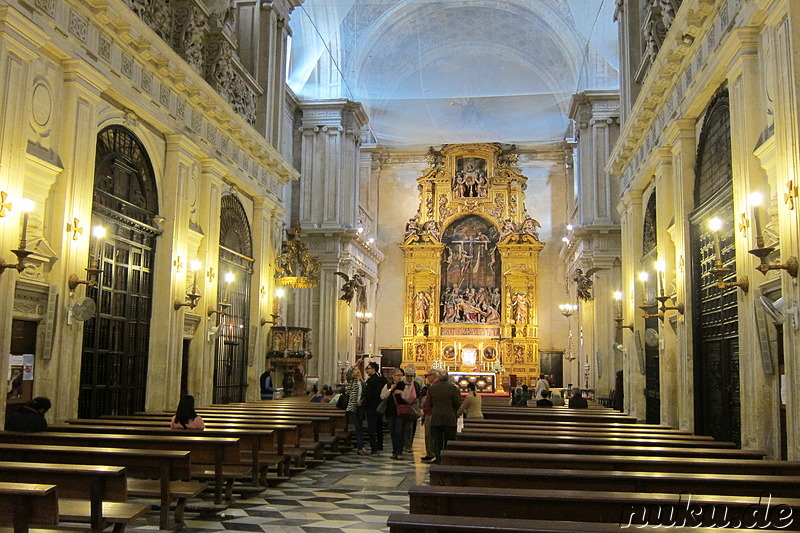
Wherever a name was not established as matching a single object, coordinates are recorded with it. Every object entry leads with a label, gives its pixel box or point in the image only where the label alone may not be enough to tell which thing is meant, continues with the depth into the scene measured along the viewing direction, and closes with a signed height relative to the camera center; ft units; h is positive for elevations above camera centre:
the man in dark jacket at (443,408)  37.63 -2.34
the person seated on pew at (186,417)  28.73 -2.29
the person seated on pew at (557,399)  67.05 -3.19
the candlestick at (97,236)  35.58 +5.92
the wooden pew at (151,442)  23.67 -2.74
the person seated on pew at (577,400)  52.80 -2.56
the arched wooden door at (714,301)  32.17 +3.04
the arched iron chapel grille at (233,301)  54.39 +4.50
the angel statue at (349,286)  85.30 +8.63
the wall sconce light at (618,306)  61.36 +5.28
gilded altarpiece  108.88 +14.61
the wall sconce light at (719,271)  26.84 +3.46
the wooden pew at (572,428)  32.40 -3.00
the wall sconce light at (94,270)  33.32 +4.02
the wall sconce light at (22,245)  27.84 +4.19
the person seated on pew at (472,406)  41.83 -2.45
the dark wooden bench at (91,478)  17.30 -2.93
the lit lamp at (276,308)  63.82 +4.68
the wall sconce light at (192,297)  44.90 +3.76
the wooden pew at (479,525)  12.37 -2.80
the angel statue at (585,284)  76.84 +8.39
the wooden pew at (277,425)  32.07 -2.94
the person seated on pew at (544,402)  54.08 -2.83
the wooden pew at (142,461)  20.83 -3.02
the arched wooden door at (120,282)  37.58 +4.13
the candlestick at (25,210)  28.27 +5.61
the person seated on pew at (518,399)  62.25 -3.03
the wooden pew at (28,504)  14.71 -3.01
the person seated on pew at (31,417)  25.67 -2.15
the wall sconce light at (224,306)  50.40 +3.78
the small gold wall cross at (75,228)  33.35 +5.81
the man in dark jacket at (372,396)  42.60 -2.02
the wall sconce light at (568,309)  90.87 +6.84
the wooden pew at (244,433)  27.65 -2.87
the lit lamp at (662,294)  37.95 +4.02
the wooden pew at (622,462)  20.29 -2.78
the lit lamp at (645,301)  44.13 +4.21
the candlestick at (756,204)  25.44 +5.67
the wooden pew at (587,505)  14.73 -2.91
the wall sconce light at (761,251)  23.24 +3.77
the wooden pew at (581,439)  27.32 -2.88
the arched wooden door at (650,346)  46.83 +1.31
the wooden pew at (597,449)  23.67 -2.81
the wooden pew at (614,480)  17.38 -2.80
